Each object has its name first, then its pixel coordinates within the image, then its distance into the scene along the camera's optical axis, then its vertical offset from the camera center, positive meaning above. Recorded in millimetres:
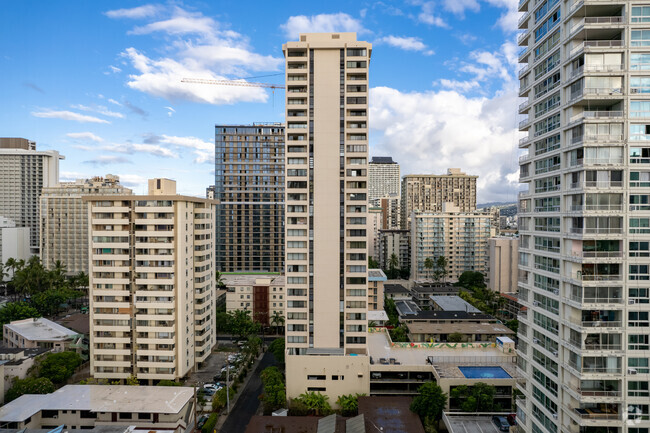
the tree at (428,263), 127500 -15592
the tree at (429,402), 42812 -21300
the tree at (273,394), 47469 -22490
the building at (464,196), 196875 +11014
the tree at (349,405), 46562 -23307
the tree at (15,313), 77125 -19853
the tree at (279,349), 59062 -20950
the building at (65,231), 122188 -4646
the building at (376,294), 85438 -17539
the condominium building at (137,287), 54781 -10294
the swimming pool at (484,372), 48906 -20717
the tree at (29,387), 48719 -22304
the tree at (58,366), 54031 -21753
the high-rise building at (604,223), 26109 -418
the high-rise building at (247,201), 119375 +5010
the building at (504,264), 112375 -14241
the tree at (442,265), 125812 -16380
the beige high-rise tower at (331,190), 51125 +3630
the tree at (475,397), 43688 -21342
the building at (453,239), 131125 -7730
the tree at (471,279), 120188 -20158
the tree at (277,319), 79750 -21613
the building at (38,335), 64375 -20833
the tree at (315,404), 46344 -23061
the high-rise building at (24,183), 153250 +13889
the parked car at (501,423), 40500 -22591
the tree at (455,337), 67312 -21606
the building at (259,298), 83688 -18122
